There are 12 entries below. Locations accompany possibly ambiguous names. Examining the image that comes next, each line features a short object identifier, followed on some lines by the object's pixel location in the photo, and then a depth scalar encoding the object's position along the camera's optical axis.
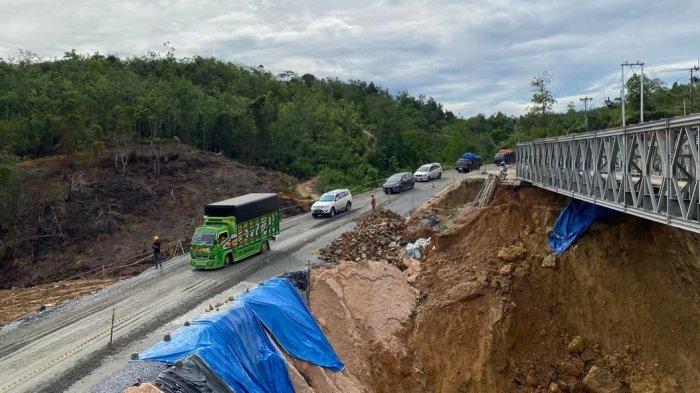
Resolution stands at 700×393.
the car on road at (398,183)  41.66
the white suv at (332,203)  35.57
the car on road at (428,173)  47.00
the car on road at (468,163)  52.41
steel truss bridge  11.24
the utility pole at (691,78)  46.12
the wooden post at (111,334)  16.97
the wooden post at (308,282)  21.00
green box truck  24.53
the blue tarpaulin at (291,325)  17.42
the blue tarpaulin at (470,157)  54.09
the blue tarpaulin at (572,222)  20.25
